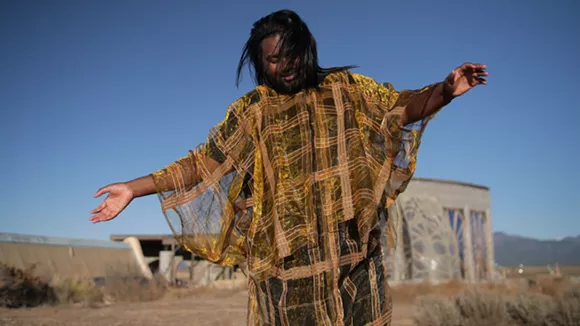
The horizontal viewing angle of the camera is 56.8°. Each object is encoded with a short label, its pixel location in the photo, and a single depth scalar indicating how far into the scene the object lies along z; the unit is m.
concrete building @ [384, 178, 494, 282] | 21.23
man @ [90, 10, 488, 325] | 2.08
